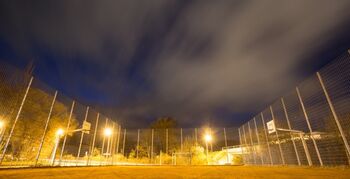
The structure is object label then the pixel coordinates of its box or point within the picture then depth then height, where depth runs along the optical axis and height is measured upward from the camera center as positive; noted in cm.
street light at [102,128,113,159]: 1153 +161
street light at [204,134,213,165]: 1574 +156
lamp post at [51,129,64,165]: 771 +113
